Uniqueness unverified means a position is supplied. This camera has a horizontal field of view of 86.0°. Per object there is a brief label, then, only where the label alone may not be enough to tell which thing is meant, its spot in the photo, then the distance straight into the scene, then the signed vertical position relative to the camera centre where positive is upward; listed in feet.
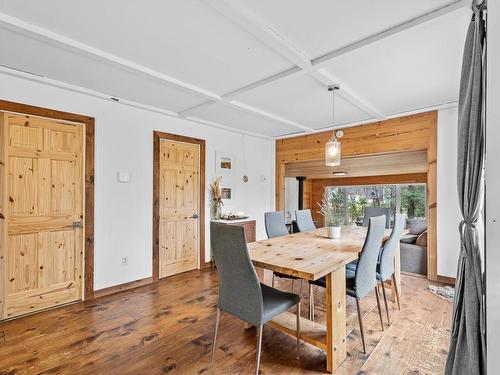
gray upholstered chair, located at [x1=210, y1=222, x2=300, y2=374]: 5.48 -2.03
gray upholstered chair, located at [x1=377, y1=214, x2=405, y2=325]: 7.89 -1.90
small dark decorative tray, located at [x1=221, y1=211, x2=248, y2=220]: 14.55 -1.40
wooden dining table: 5.83 -1.75
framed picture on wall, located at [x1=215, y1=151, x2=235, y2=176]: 14.80 +1.53
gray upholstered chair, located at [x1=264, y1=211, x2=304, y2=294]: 10.51 -1.39
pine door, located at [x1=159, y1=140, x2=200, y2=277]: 12.53 -0.80
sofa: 12.55 -3.13
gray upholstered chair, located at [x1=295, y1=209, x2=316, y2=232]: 11.78 -1.39
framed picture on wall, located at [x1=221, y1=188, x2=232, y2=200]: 15.07 -0.15
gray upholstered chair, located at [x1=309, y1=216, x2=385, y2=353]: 6.68 -1.97
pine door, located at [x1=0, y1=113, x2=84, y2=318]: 8.48 -0.73
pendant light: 9.45 +1.34
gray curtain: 3.85 -0.35
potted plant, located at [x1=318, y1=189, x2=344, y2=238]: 9.36 -1.07
